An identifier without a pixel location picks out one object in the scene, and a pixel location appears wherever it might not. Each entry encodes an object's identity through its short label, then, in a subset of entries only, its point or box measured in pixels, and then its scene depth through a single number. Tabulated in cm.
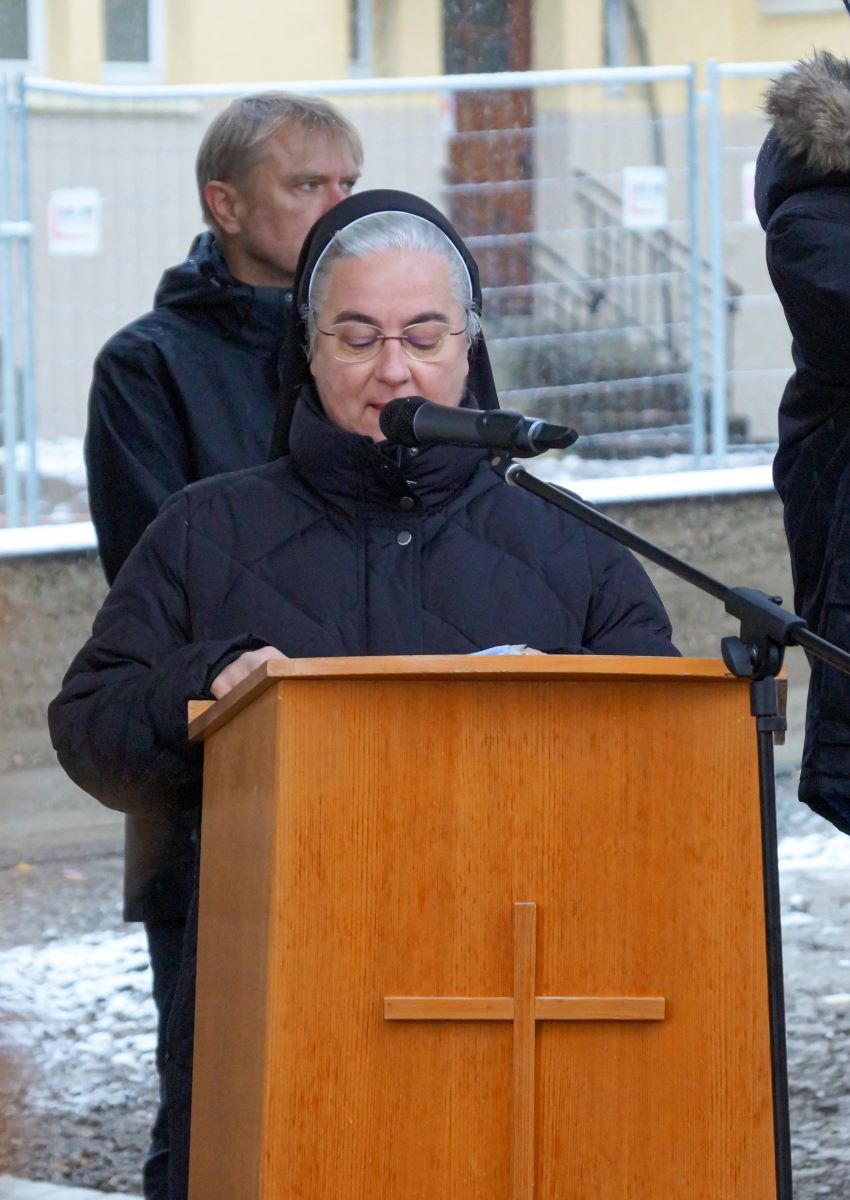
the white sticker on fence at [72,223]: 1422
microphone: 401
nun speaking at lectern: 497
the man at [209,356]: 683
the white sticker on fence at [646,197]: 1547
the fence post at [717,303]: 1542
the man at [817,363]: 609
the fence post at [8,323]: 1387
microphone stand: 376
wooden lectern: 374
